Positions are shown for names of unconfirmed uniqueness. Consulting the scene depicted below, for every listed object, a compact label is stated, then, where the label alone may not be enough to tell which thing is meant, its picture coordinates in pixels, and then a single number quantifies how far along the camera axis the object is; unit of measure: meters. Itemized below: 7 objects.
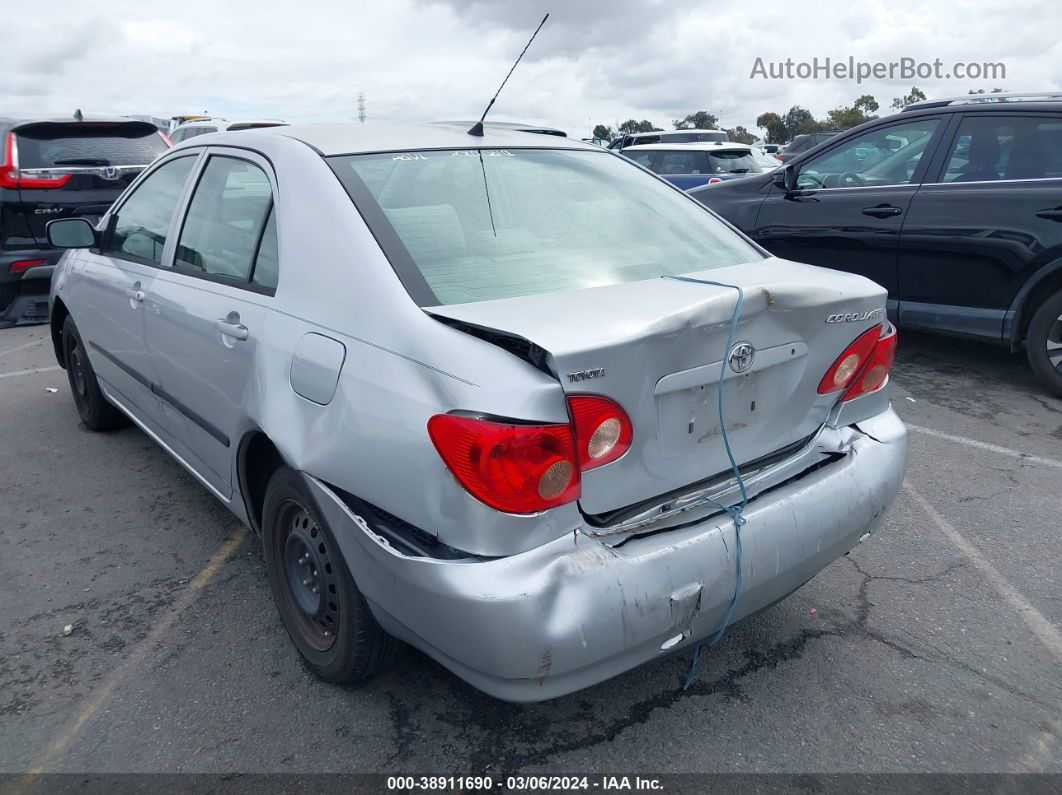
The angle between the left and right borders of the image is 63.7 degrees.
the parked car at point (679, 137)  18.33
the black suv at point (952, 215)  5.08
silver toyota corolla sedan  1.90
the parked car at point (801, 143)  21.27
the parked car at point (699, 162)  12.91
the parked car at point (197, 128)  17.99
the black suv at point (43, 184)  7.28
